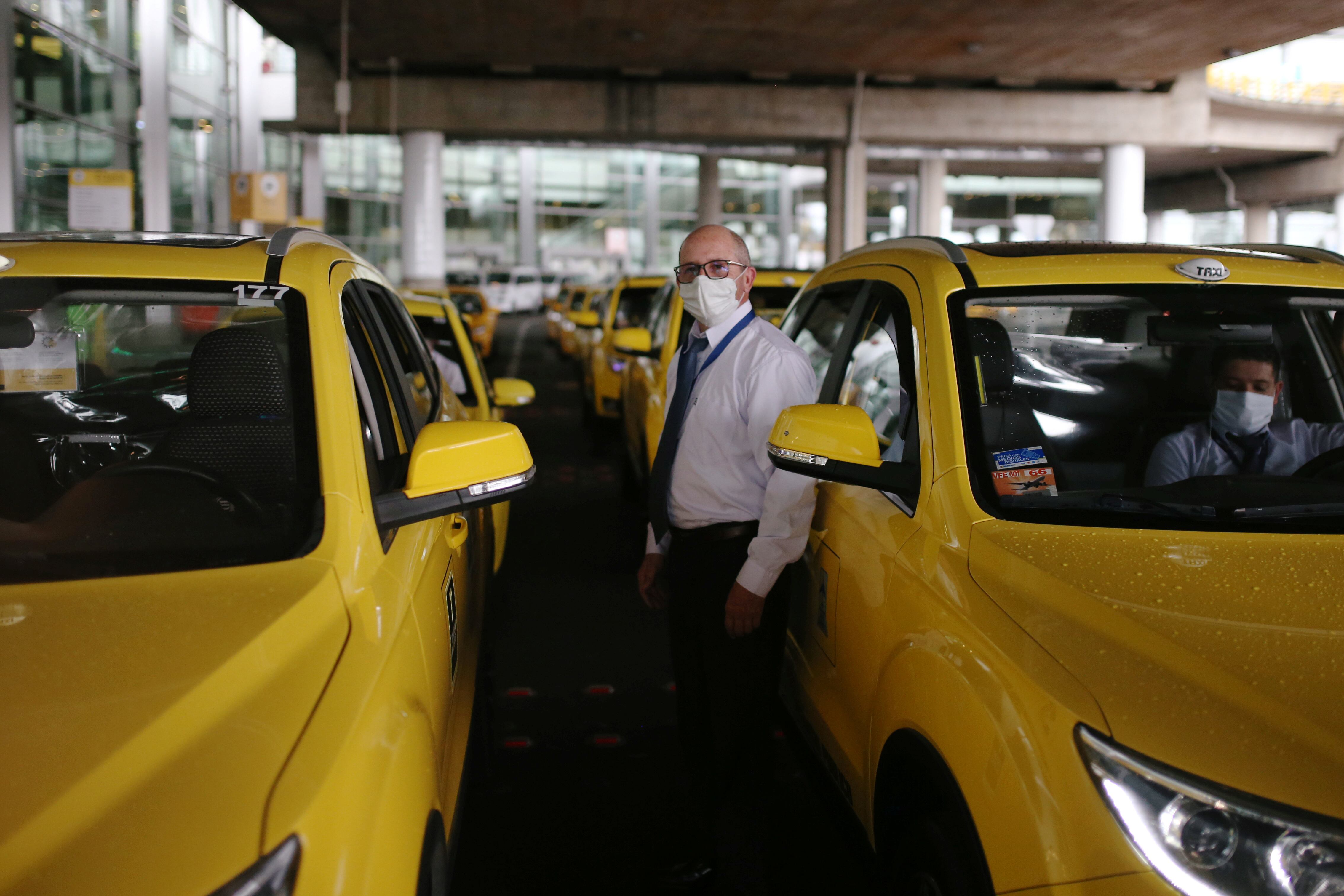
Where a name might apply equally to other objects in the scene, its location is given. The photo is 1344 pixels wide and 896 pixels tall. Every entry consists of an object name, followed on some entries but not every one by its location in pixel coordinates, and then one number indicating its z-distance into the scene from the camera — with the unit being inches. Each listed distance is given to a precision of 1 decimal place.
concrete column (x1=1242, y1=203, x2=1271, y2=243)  1804.9
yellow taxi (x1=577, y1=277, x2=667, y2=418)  444.5
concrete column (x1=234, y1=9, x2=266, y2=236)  1088.8
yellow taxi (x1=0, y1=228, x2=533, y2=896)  60.4
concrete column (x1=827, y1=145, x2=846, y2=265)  1213.7
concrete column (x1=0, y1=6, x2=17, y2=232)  447.5
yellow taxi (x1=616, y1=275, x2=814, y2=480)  287.1
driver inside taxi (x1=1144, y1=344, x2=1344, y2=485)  124.4
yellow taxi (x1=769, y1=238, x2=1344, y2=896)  65.9
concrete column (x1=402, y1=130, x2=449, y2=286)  1107.9
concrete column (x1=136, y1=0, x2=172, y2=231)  709.3
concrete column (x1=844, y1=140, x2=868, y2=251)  1170.6
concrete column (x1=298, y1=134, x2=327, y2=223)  1437.0
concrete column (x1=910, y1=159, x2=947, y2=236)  1633.9
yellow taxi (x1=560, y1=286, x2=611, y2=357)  476.7
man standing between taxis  121.6
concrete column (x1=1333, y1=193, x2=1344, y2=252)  1569.9
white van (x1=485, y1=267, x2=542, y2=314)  1925.4
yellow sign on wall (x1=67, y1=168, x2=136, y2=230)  406.0
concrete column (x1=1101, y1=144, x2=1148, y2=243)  1218.0
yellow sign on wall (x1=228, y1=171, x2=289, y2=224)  573.3
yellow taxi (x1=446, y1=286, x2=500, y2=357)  896.9
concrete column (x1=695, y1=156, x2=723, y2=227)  1700.3
